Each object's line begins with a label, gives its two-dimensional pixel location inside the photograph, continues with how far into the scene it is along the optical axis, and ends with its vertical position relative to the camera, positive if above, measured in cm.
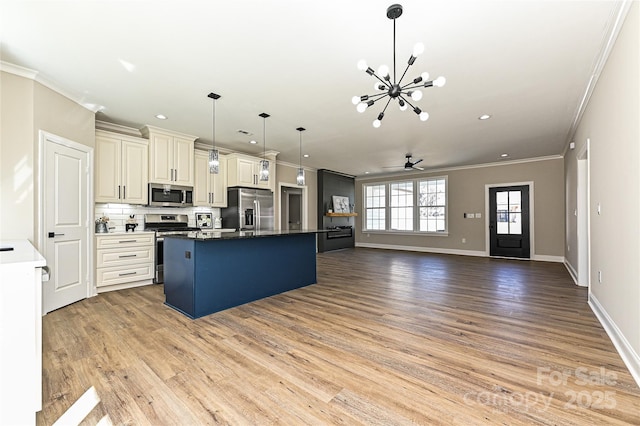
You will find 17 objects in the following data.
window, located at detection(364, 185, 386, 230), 1007 +25
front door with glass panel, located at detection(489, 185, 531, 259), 745 -22
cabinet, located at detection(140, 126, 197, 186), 480 +101
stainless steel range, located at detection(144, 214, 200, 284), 478 -24
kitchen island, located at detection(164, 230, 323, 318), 320 -71
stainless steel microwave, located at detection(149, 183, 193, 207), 482 +32
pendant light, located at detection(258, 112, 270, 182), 414 +69
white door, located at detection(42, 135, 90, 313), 334 -10
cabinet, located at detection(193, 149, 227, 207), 554 +59
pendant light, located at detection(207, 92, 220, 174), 363 +69
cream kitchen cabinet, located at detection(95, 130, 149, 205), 429 +71
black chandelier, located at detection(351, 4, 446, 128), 209 +113
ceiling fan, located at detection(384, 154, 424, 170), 704 +130
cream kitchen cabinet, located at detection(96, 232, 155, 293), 415 -71
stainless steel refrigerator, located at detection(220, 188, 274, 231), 588 +7
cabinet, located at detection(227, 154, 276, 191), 595 +90
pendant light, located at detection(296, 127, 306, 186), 455 +57
